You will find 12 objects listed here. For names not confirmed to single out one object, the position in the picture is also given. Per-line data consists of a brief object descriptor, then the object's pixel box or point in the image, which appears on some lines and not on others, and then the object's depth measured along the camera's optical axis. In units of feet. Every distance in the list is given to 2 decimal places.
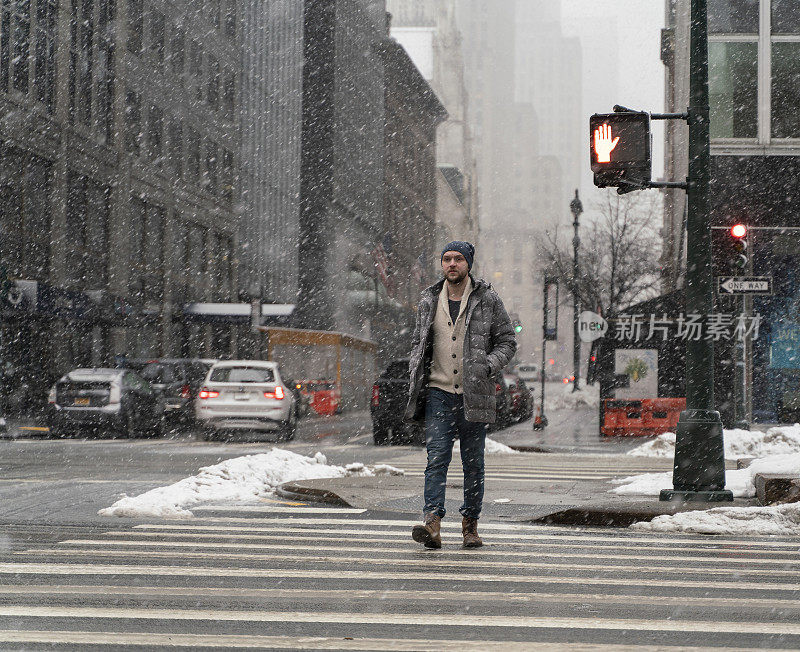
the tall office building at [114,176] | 116.88
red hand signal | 32.71
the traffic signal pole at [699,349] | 32.35
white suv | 71.26
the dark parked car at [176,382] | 82.69
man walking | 23.65
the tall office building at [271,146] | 194.18
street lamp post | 126.31
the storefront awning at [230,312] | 156.87
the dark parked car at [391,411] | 69.77
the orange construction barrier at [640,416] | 80.38
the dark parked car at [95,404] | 73.82
